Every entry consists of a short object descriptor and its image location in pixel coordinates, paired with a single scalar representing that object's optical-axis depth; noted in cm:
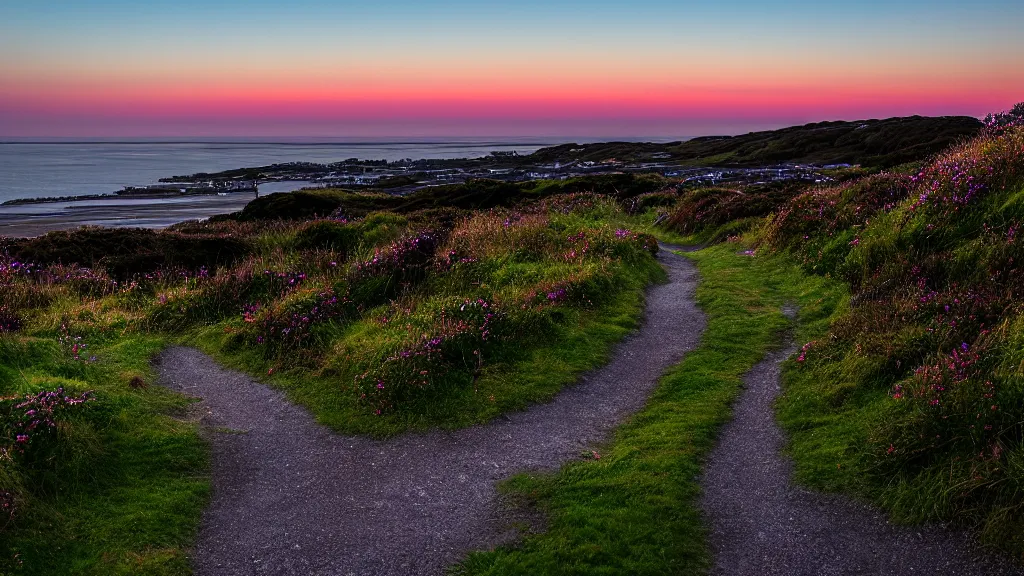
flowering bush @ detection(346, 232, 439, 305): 1480
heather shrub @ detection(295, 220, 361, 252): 2214
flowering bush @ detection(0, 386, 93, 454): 723
